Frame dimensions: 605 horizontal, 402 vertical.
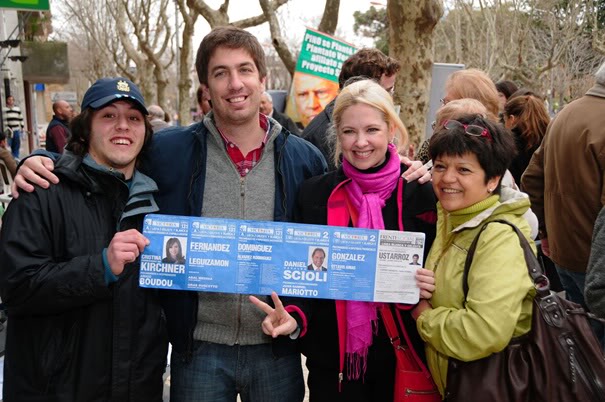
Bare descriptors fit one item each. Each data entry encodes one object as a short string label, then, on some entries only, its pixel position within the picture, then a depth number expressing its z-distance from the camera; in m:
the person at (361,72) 4.14
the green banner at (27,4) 7.25
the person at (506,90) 6.89
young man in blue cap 2.21
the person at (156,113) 9.61
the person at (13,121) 19.48
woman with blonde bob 2.48
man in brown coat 3.55
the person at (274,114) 7.35
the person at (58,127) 11.04
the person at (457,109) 3.29
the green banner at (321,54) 10.65
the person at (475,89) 3.99
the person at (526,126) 5.08
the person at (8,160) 9.16
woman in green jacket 2.12
